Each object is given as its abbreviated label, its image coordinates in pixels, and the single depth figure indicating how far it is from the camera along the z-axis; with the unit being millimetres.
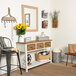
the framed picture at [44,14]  4665
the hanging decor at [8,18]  3509
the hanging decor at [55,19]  4816
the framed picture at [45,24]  4707
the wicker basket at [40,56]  4204
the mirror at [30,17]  4033
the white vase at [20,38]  3885
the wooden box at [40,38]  4249
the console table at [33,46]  3621
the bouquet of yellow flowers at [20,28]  3668
